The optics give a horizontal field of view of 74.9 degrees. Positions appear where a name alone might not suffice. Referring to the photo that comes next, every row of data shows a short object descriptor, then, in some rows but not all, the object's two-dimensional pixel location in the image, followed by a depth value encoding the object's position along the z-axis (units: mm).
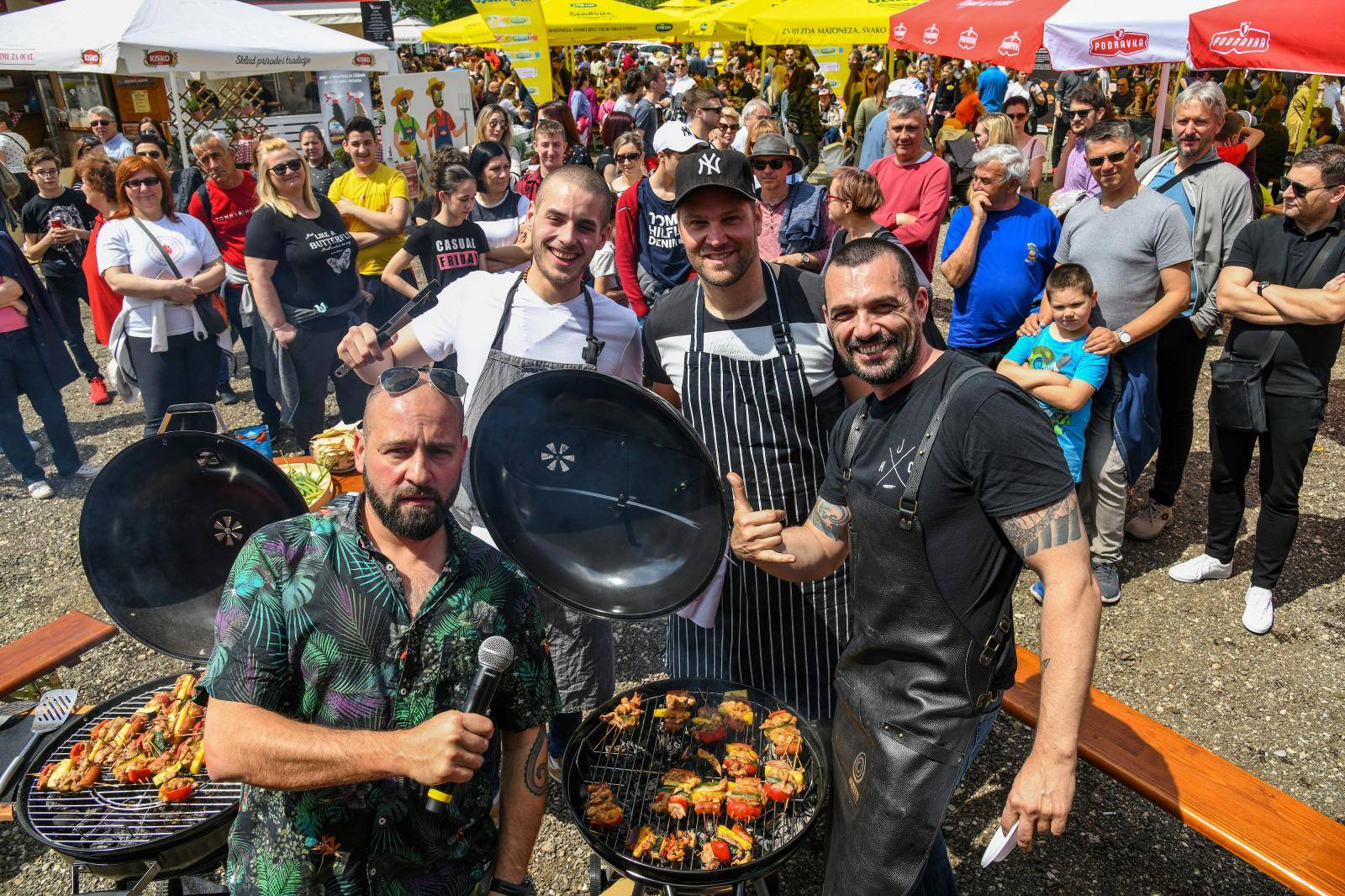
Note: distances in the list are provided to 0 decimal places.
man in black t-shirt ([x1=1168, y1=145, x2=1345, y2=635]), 4211
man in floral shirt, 1832
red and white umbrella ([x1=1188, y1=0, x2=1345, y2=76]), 5973
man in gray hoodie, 5207
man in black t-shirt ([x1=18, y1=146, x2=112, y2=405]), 7785
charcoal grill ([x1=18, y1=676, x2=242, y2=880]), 2568
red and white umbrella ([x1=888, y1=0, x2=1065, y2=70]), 8648
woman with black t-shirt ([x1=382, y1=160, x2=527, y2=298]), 6020
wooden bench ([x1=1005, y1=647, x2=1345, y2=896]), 2695
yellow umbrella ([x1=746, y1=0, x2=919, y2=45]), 13961
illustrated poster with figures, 13930
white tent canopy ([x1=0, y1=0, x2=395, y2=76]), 10547
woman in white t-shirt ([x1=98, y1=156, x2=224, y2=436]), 5750
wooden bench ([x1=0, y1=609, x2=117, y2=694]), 3850
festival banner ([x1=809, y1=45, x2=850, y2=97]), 15914
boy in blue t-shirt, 4363
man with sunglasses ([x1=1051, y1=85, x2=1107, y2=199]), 8398
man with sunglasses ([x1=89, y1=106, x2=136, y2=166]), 9727
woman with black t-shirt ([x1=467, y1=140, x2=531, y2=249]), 6547
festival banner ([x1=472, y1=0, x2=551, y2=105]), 12445
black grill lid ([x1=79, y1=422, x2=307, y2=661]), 2797
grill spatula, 3180
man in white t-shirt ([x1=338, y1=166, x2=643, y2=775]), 2965
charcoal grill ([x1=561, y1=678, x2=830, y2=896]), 2316
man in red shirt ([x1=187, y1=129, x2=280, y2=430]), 6715
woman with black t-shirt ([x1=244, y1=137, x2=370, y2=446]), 5648
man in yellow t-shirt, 7100
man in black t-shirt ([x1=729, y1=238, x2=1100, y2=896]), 1991
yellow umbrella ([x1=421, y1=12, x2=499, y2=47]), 21484
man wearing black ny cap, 2773
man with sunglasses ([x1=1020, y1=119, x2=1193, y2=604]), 4547
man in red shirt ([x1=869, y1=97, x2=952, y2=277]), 6371
